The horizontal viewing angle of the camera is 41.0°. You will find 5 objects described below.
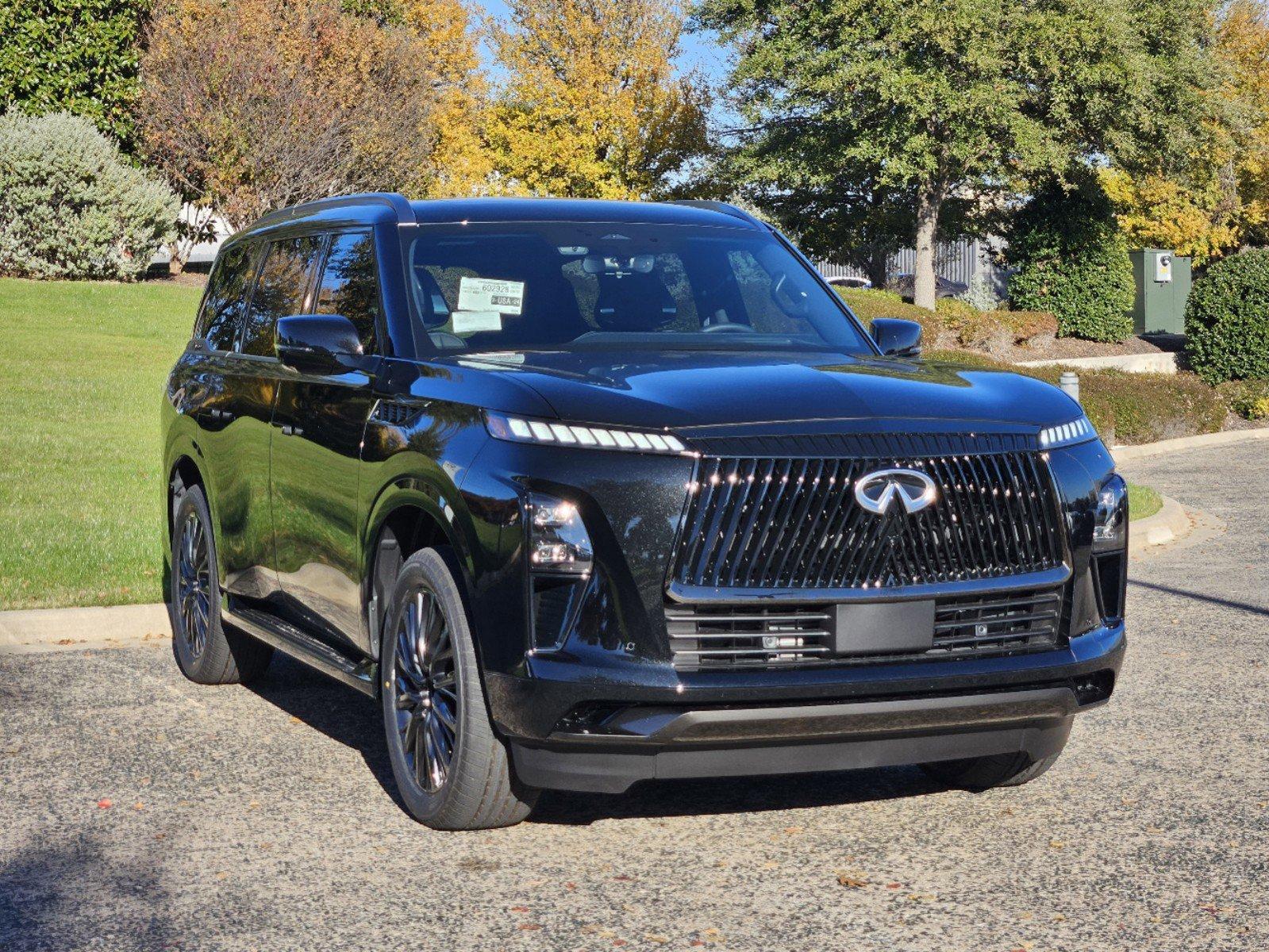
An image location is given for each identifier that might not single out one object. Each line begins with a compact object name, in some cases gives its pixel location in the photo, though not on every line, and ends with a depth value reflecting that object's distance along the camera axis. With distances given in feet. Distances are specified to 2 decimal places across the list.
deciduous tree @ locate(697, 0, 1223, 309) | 110.73
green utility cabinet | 164.25
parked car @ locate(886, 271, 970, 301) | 163.02
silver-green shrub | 96.22
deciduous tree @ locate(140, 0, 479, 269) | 109.29
